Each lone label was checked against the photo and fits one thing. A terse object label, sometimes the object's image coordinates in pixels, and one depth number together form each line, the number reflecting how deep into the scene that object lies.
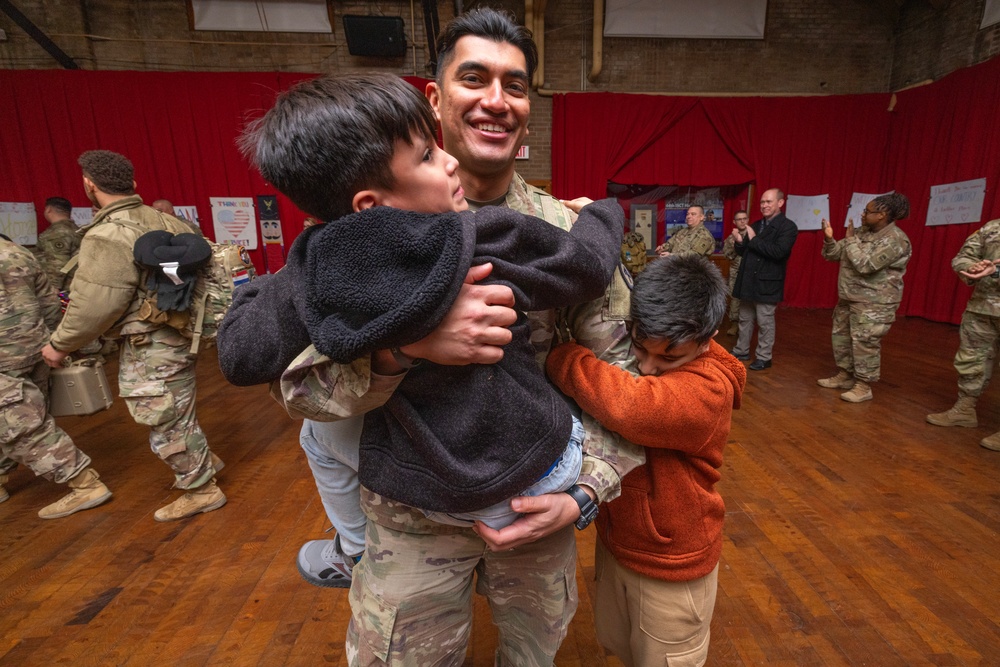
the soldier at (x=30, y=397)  2.29
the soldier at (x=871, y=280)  3.55
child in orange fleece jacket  0.87
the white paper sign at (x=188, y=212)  6.45
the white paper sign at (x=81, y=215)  6.27
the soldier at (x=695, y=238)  5.64
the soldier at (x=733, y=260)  4.95
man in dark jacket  4.43
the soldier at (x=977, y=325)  2.91
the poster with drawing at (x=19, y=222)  5.98
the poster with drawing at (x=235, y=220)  6.65
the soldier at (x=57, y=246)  4.83
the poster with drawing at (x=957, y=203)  5.63
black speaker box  6.40
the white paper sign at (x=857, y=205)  7.29
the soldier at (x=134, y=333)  2.02
